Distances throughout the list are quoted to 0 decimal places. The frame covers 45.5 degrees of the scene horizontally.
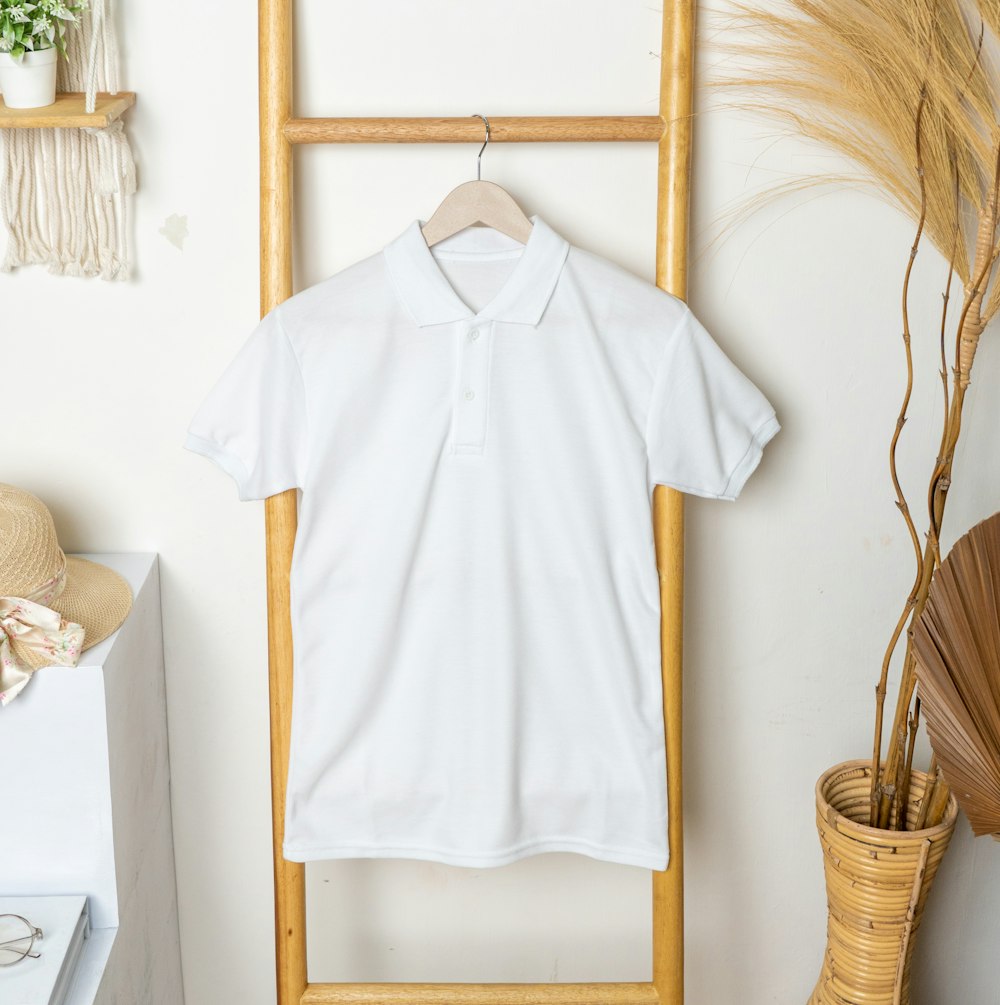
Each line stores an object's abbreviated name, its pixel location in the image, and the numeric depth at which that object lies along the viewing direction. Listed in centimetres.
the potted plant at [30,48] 112
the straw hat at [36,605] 112
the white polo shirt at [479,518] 120
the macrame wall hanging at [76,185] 122
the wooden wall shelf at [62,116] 112
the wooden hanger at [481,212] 120
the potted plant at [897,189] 118
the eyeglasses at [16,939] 112
